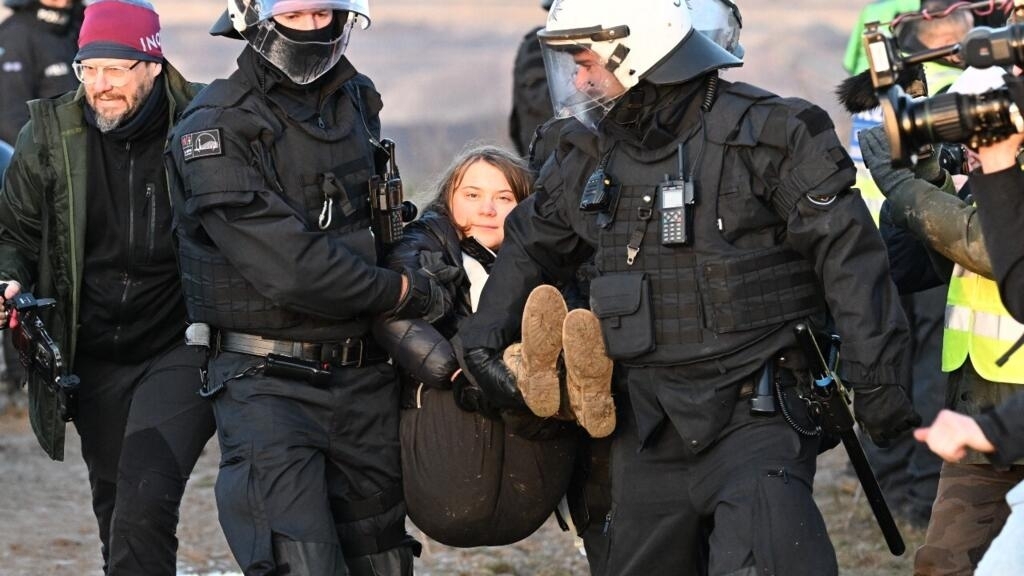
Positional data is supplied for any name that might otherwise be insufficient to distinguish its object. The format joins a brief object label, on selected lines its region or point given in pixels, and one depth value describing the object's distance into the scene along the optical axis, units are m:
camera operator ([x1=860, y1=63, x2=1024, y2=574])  9.90
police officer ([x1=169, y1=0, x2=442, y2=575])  10.30
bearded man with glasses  11.35
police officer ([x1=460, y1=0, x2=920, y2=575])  9.27
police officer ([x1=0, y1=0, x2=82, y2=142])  20.28
